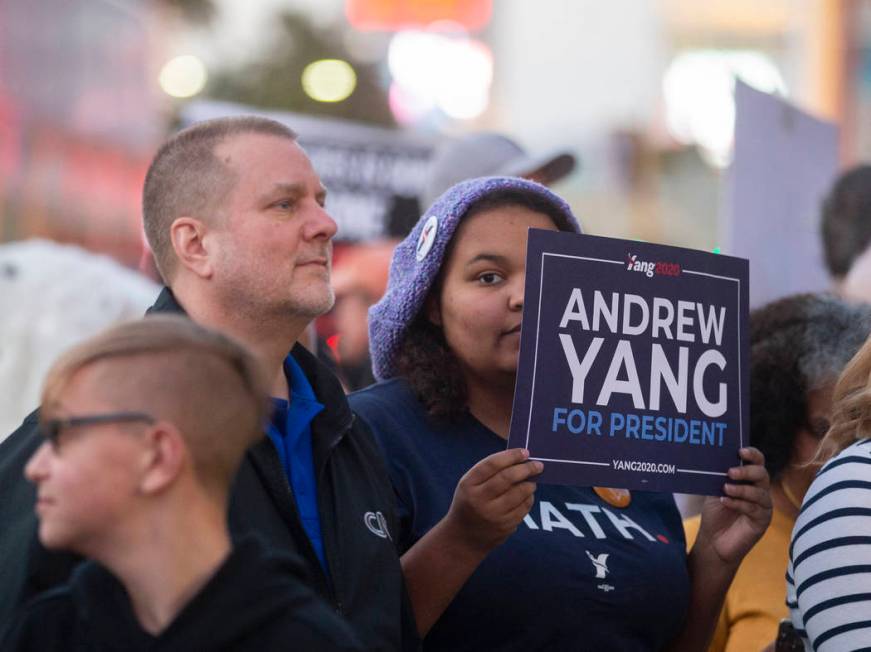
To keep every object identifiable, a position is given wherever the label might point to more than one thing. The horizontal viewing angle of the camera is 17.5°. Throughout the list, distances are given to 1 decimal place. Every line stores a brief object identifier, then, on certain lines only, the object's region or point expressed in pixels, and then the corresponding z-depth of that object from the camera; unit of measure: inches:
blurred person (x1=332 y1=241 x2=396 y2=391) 457.3
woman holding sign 223.1
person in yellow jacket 269.9
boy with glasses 156.2
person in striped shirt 195.4
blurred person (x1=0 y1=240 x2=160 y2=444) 348.7
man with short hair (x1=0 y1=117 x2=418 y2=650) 201.1
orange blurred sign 2436.1
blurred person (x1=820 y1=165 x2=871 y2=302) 389.0
